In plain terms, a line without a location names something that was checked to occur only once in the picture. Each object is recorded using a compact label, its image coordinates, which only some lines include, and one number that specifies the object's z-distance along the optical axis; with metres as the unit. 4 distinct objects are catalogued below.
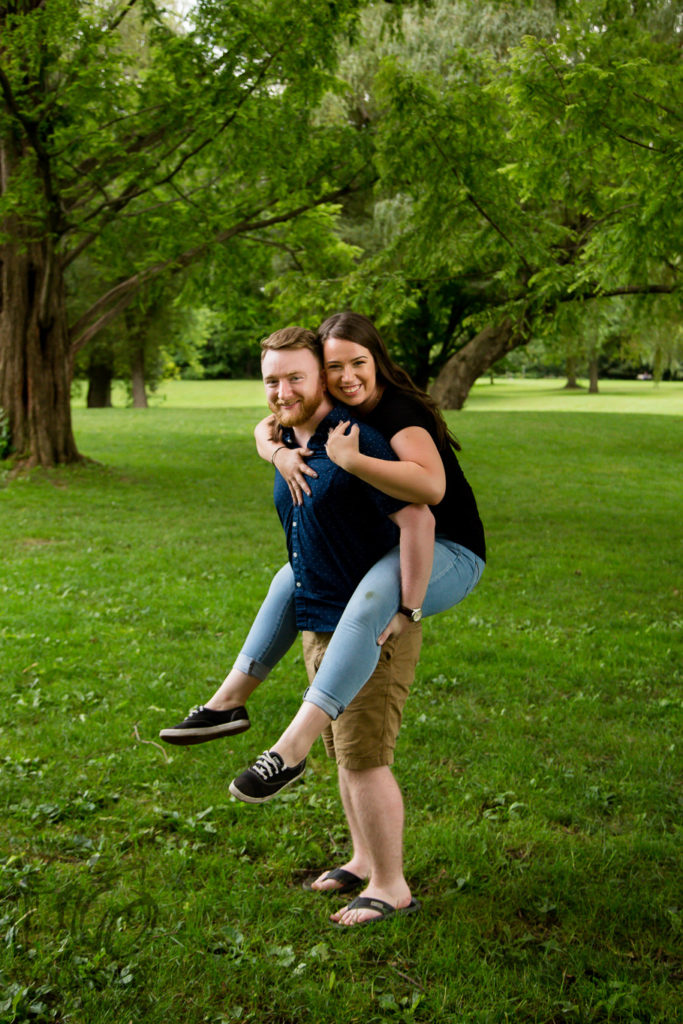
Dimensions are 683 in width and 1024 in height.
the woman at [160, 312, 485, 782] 3.25
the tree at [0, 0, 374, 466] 12.92
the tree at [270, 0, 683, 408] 9.73
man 3.34
